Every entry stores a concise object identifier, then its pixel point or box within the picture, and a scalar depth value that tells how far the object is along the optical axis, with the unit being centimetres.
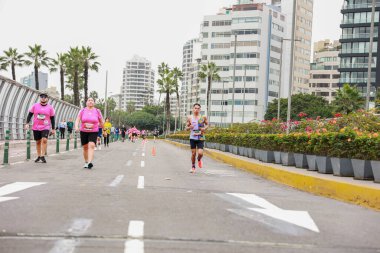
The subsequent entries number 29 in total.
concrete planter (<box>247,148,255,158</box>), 1930
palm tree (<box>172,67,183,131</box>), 8231
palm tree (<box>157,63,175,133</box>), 8156
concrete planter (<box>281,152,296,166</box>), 1457
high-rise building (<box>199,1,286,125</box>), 11869
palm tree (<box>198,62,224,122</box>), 7856
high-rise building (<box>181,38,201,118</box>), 18600
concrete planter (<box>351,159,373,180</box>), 989
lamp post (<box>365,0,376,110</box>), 2796
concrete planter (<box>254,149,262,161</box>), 1773
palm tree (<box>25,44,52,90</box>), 5784
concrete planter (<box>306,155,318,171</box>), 1253
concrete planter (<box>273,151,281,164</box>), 1543
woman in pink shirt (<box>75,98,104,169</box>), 1280
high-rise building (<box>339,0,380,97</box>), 9075
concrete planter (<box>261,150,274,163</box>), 1636
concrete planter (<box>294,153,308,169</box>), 1353
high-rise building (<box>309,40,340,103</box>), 14275
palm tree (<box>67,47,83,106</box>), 5871
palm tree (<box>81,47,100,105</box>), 6016
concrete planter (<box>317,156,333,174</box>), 1158
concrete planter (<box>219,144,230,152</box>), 2636
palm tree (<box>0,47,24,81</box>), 5825
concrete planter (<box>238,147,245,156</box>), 2145
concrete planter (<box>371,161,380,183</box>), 940
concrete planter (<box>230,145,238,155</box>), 2334
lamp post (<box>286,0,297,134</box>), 1782
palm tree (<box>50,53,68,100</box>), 5949
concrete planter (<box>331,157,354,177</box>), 1070
